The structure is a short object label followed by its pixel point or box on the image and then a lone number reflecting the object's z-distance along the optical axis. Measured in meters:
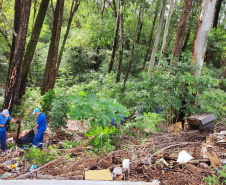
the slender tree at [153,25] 16.80
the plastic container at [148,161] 3.42
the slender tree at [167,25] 11.11
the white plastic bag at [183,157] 3.49
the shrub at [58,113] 6.16
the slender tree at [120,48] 12.95
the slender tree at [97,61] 18.80
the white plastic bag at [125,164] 3.23
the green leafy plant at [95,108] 4.01
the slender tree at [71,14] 12.67
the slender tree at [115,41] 13.32
